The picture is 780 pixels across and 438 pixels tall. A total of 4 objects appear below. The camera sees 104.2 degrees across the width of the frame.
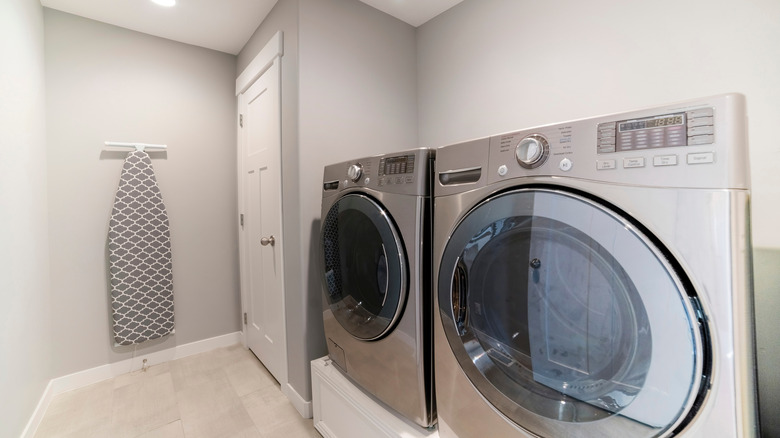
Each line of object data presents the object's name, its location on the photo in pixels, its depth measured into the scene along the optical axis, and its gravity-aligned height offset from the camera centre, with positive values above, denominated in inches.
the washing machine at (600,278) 21.5 -5.9
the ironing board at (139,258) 86.2 -9.9
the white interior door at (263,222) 77.4 -0.3
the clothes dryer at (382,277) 41.4 -9.3
